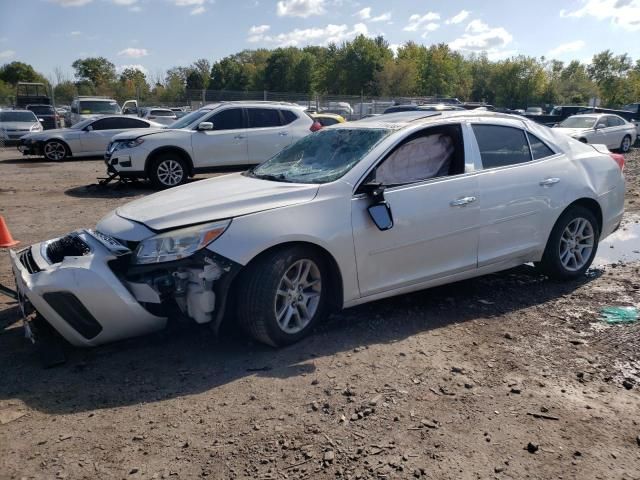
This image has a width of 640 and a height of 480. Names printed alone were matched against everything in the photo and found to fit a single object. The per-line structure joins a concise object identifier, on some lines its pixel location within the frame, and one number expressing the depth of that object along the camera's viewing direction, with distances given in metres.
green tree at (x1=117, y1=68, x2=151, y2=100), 52.45
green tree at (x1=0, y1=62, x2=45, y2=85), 86.25
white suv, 11.52
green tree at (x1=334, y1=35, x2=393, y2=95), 72.88
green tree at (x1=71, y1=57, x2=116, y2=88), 96.38
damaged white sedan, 3.62
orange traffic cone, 6.69
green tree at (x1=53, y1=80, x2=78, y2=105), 57.74
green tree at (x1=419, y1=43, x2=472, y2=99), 74.81
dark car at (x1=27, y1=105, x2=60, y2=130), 28.09
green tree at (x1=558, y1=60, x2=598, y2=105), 62.92
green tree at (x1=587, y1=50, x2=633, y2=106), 62.12
